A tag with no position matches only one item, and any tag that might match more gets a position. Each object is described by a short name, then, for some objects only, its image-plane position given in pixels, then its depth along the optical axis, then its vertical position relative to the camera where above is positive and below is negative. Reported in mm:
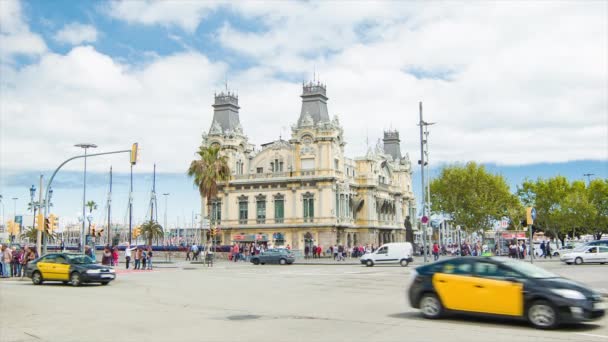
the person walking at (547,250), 53069 -1656
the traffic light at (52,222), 33416 +720
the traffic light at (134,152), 26734 +3669
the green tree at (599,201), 78125 +3955
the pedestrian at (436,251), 49781 -1592
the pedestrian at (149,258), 39100 -1548
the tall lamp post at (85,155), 37800 +4542
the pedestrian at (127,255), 40062 -1386
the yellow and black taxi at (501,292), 11711 -1252
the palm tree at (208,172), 53062 +5456
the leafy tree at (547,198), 78312 +4432
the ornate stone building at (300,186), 66750 +5431
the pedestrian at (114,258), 40906 -1631
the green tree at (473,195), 70188 +4299
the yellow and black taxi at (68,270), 24656 -1472
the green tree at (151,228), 76188 +778
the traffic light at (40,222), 30250 +651
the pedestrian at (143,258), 39209 -1570
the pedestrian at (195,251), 55550 -1589
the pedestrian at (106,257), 37469 -1411
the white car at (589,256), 39531 -1639
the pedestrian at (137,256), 38903 -1445
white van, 42359 -1598
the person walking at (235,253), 56688 -1835
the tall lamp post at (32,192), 52147 +3764
